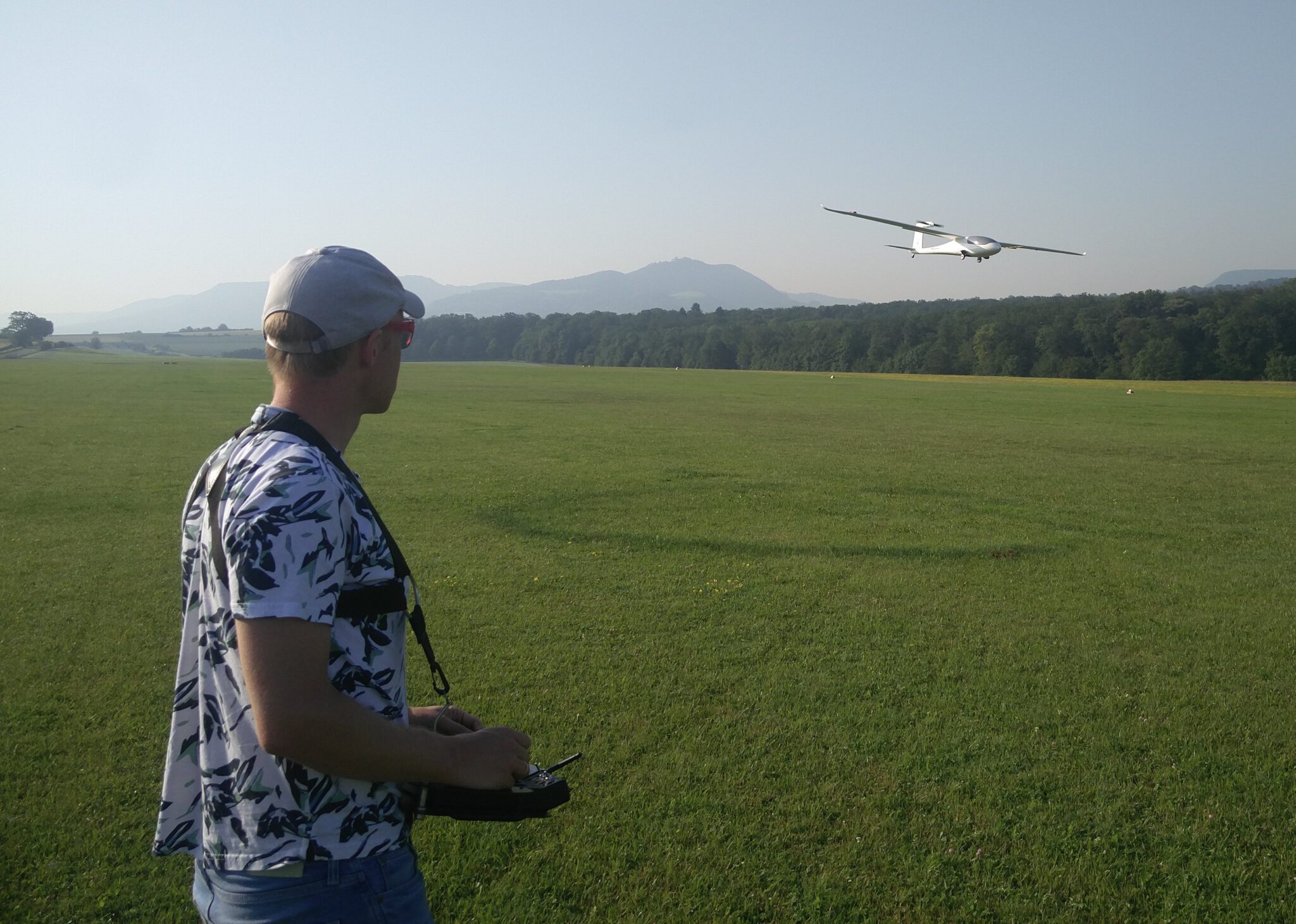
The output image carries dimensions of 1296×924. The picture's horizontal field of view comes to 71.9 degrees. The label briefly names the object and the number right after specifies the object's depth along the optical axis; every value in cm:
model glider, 2873
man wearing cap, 177
